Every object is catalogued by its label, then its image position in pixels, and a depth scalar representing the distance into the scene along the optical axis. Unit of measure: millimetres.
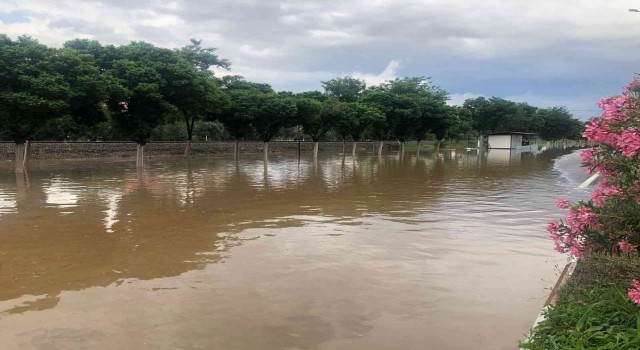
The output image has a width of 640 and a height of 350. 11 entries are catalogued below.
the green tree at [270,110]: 37031
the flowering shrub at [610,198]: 3789
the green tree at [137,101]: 26359
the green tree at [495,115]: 77250
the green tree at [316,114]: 40094
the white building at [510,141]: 72375
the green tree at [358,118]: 44750
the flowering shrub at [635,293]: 3080
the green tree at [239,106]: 37344
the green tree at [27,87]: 20125
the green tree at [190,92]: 29078
